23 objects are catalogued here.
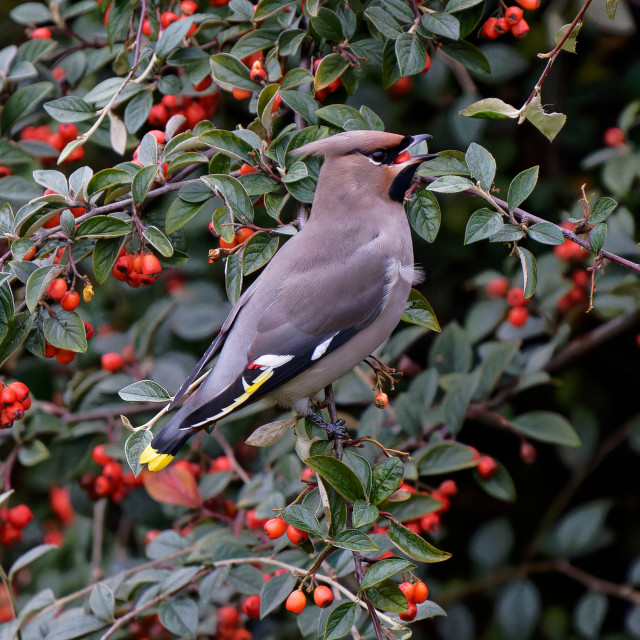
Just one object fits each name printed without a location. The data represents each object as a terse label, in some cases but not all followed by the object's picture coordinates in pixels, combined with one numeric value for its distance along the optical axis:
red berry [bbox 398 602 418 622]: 3.88
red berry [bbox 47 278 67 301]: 4.23
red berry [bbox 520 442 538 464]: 5.84
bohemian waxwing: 4.68
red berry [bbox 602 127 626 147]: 6.34
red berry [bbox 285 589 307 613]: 3.90
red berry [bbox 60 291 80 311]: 4.25
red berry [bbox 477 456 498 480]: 5.47
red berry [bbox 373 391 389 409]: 4.34
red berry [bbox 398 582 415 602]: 3.99
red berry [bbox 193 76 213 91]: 5.15
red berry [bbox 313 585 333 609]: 3.96
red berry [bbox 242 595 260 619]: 5.02
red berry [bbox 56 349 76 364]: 4.51
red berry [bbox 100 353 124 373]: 6.06
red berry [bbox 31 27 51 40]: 5.78
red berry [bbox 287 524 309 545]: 4.16
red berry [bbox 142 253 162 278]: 4.37
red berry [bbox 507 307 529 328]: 6.20
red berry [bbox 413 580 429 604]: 4.00
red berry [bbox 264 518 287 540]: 4.25
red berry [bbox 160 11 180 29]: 5.13
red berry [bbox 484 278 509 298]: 6.35
